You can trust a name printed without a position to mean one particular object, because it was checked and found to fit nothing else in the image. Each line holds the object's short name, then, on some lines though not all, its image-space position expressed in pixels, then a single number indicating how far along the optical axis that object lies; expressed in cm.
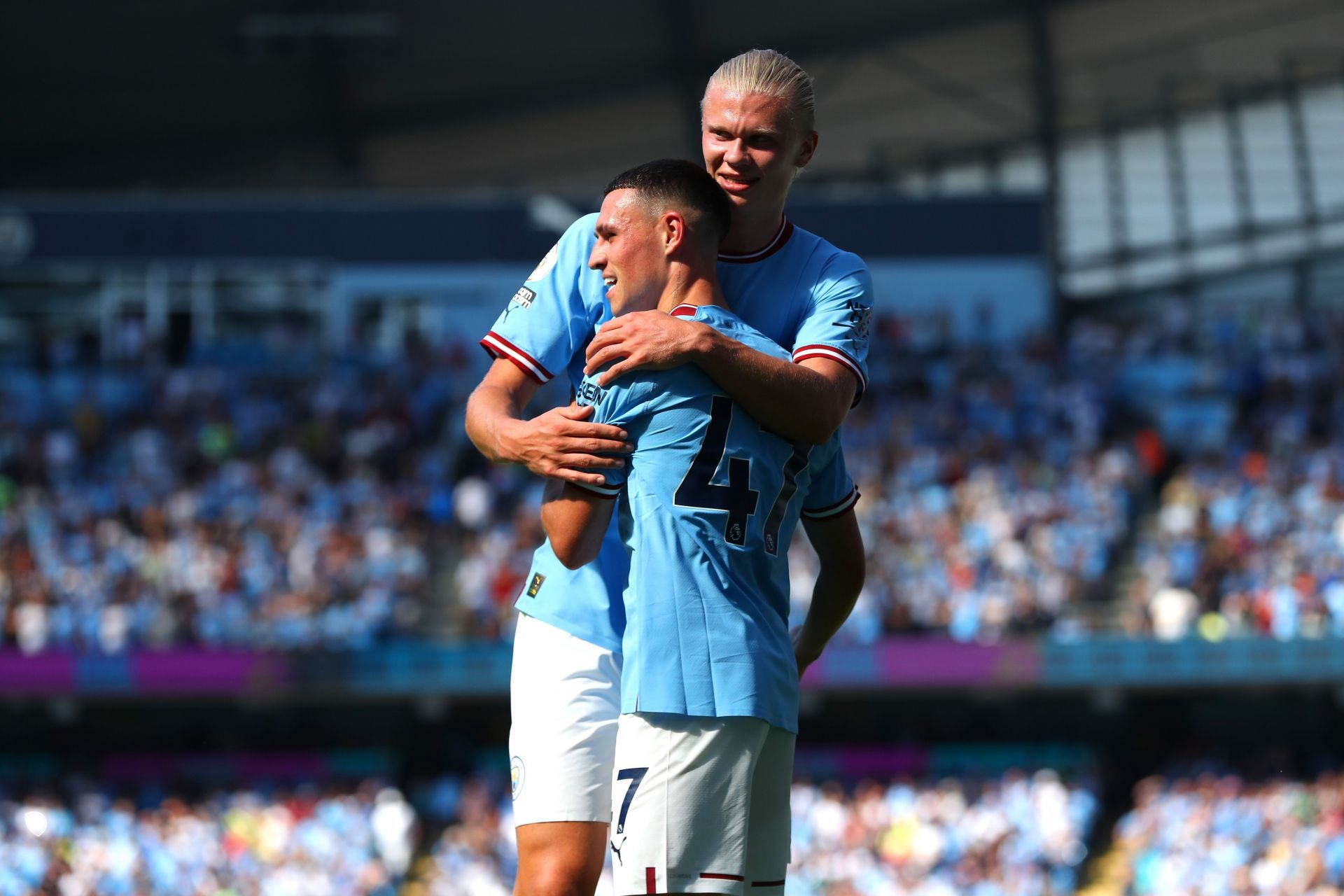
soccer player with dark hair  582
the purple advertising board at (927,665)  3978
